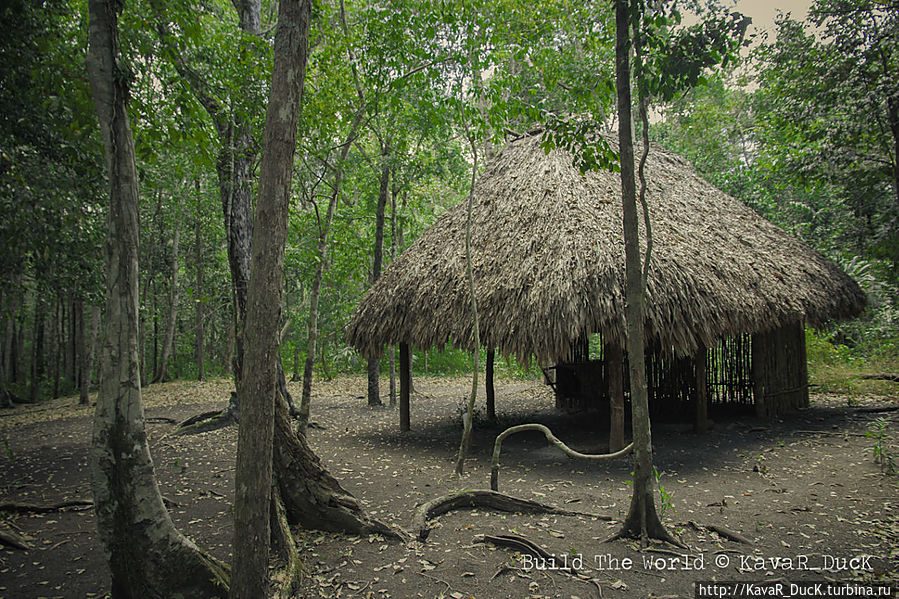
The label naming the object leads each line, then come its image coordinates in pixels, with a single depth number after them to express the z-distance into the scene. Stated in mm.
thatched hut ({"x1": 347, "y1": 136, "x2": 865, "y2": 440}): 5961
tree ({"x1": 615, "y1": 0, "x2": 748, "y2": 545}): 3502
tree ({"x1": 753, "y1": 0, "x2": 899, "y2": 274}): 8797
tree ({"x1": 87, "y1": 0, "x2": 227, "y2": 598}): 2678
